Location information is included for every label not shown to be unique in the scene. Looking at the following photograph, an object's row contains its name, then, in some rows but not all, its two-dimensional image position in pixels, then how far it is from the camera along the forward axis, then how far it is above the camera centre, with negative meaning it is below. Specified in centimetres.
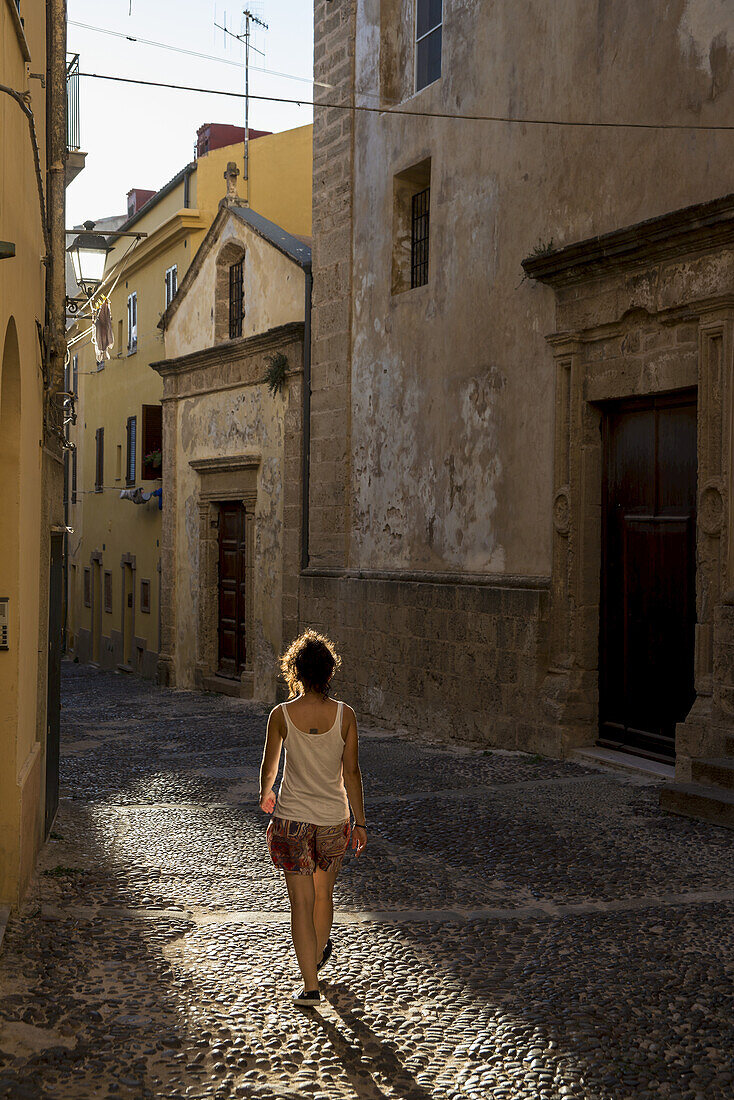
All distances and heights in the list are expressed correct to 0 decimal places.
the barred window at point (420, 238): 1270 +332
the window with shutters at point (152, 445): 2269 +201
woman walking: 429 -90
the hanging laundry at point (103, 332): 1436 +264
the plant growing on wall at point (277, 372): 1552 +232
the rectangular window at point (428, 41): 1238 +533
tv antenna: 2194 +951
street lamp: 1247 +305
